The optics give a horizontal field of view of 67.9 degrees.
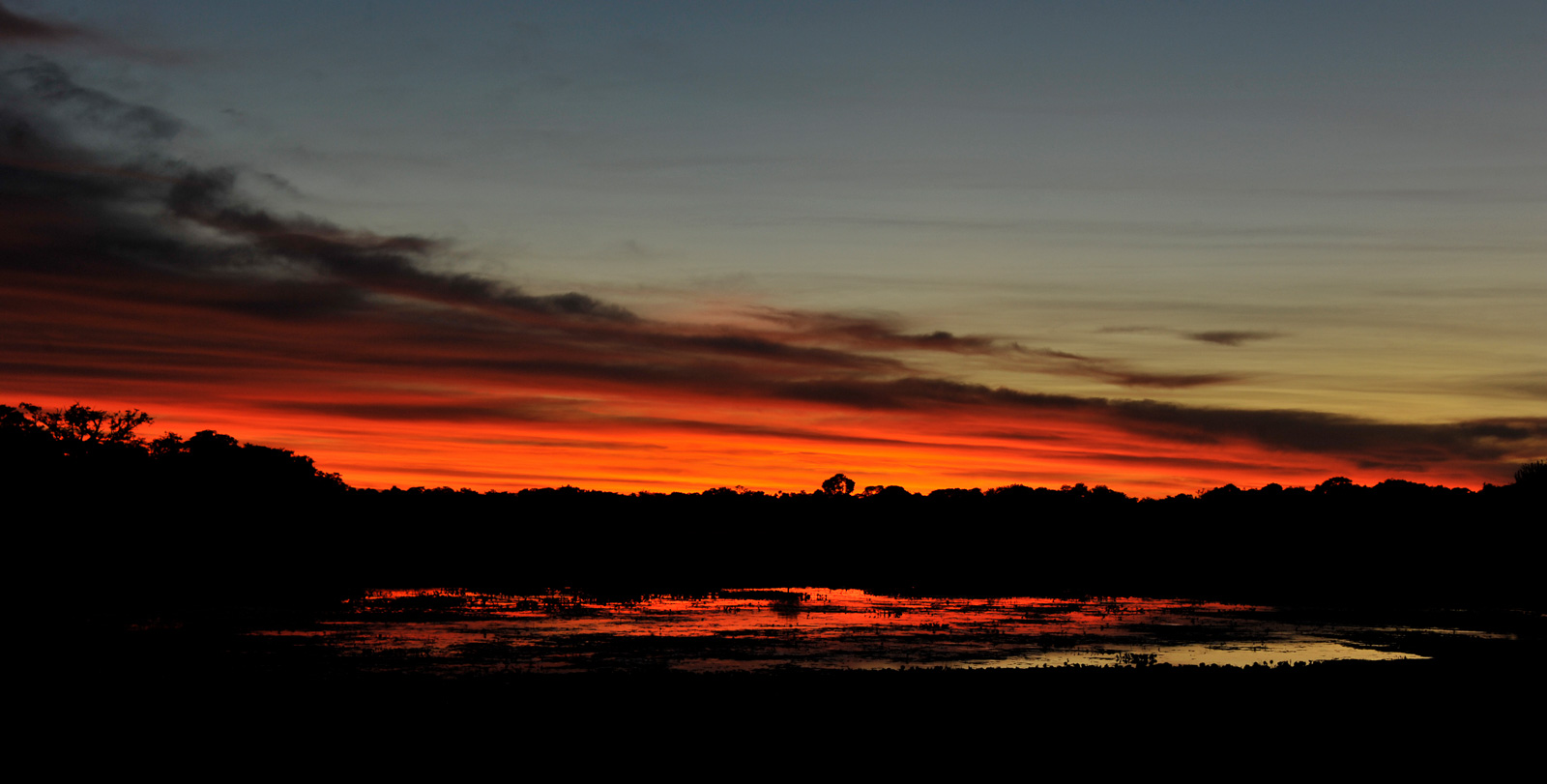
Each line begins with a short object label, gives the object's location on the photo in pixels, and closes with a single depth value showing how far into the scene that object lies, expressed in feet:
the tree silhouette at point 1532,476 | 423.23
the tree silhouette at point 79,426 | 423.23
